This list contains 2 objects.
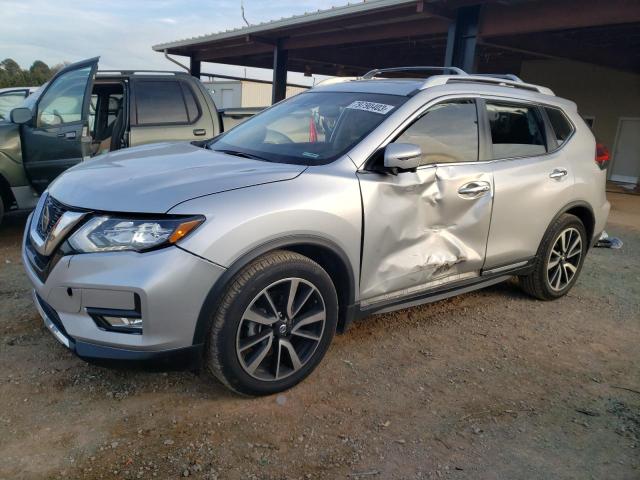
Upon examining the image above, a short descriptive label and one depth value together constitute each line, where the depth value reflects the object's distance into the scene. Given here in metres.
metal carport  8.84
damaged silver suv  2.48
